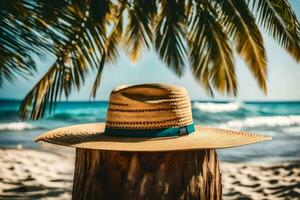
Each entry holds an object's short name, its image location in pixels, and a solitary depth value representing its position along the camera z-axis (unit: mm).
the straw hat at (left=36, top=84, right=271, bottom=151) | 1203
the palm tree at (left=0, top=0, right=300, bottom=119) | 1826
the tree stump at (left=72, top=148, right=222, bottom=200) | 1116
